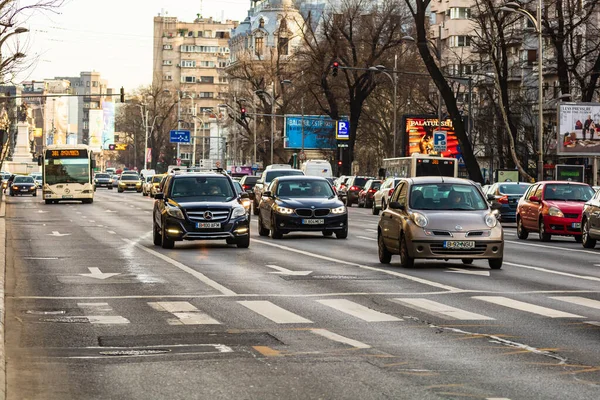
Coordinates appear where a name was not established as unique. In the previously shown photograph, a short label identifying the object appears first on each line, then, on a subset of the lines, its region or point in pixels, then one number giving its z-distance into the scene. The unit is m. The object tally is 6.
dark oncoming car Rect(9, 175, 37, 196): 99.44
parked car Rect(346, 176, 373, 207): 81.31
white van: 88.44
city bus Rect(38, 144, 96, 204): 76.19
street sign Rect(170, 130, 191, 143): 162.45
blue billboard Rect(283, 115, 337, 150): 109.56
